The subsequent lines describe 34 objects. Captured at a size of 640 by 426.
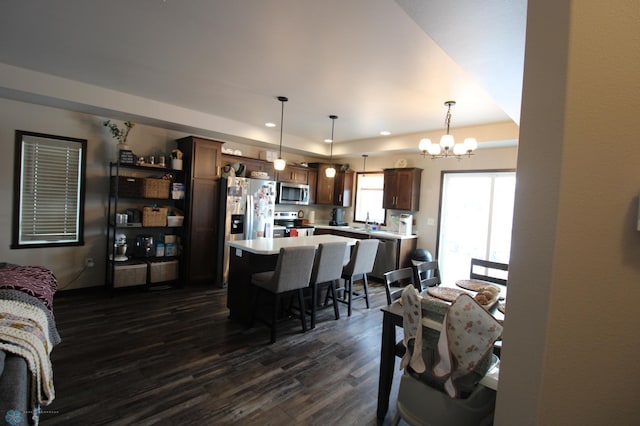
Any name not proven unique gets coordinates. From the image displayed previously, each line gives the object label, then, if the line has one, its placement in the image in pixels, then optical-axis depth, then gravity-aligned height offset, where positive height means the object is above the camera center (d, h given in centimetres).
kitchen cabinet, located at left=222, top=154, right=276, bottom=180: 538 +68
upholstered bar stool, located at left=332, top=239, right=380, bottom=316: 383 -74
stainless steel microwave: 609 +21
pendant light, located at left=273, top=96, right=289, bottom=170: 448 +59
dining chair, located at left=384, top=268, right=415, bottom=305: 229 -57
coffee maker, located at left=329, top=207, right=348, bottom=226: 681 -28
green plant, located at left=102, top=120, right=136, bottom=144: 419 +89
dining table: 191 -90
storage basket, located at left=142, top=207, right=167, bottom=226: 441 -31
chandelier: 329 +75
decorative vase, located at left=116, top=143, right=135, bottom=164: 415 +54
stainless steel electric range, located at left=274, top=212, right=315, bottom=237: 605 -45
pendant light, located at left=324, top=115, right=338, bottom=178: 456 +127
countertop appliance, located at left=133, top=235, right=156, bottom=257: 450 -79
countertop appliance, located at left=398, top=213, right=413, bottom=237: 561 -28
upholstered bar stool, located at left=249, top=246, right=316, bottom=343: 296 -79
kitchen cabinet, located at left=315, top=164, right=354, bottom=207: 679 +41
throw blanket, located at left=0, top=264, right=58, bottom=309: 209 -71
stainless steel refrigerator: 484 -17
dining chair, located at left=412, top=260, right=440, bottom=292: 275 -64
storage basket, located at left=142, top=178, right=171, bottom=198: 437 +11
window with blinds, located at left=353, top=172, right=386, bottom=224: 646 +23
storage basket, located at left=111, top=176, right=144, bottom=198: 421 +11
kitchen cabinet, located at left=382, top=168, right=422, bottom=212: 561 +39
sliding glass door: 475 -9
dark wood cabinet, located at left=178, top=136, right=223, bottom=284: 470 -14
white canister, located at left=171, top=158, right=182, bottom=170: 464 +50
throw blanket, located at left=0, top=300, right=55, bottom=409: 139 -77
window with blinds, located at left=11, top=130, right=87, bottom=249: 375 -2
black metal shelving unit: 416 -62
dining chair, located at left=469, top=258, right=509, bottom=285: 310 -55
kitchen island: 335 -75
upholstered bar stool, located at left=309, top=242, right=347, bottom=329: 333 -69
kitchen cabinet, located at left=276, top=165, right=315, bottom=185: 620 +60
